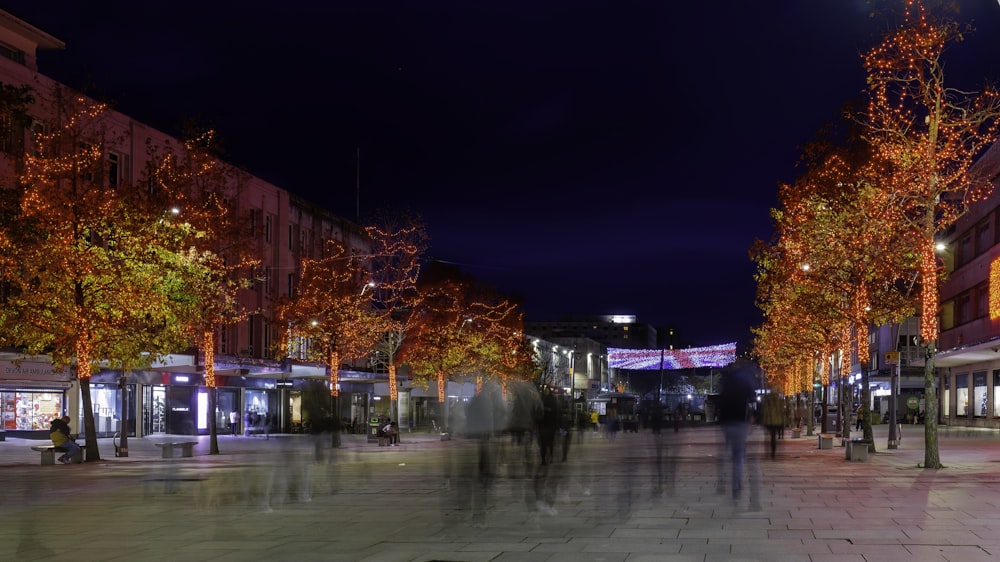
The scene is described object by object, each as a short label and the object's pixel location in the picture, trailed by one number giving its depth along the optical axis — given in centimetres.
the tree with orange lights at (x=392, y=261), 5462
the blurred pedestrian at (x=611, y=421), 6097
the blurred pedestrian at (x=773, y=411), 2592
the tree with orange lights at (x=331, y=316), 4966
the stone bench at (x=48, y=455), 3222
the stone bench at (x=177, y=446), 3566
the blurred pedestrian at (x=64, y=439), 3297
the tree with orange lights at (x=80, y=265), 3250
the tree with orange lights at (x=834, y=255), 3469
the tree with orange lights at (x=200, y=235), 3588
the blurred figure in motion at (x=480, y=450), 1786
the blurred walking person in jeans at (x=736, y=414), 1830
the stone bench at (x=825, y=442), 3821
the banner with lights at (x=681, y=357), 12100
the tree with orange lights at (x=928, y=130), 2714
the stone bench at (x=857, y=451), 3075
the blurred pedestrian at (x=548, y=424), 2059
